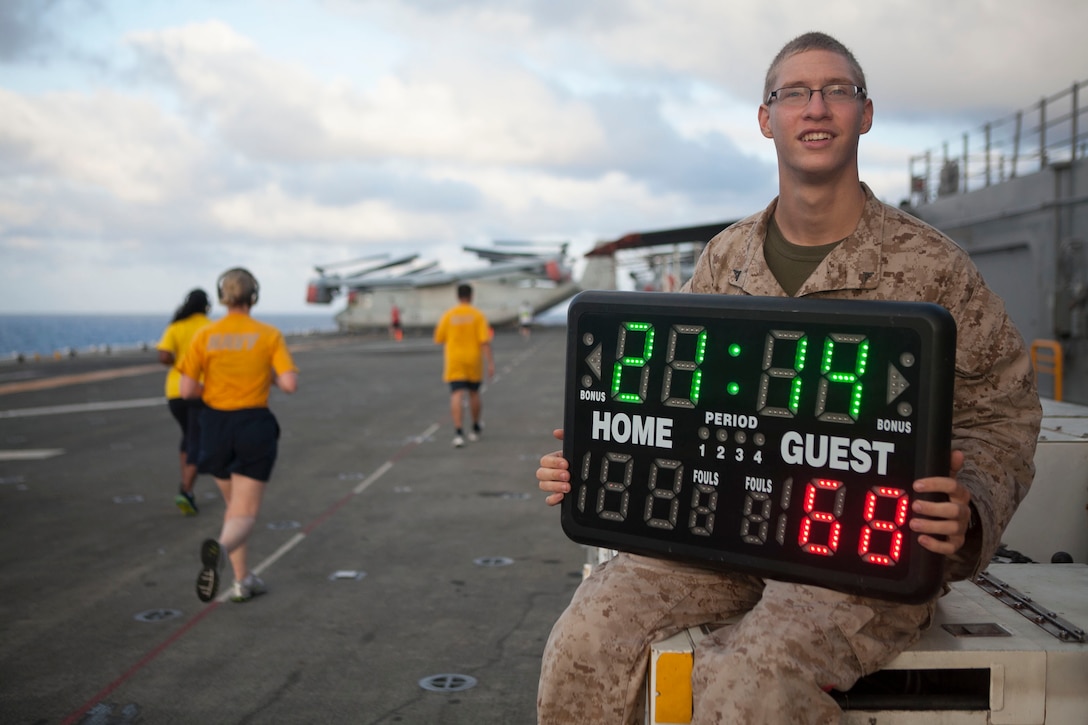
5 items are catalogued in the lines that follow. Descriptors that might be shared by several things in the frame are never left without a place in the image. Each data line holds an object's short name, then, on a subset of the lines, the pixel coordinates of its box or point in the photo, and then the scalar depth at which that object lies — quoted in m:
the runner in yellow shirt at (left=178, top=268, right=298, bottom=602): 6.17
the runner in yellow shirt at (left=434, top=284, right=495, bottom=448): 12.34
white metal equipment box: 2.36
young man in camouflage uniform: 2.34
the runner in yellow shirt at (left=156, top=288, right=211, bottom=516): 8.43
